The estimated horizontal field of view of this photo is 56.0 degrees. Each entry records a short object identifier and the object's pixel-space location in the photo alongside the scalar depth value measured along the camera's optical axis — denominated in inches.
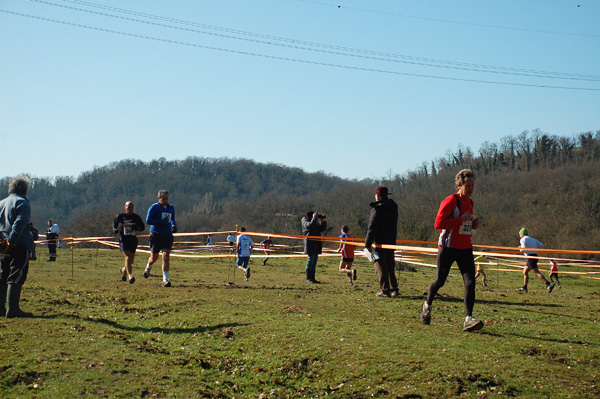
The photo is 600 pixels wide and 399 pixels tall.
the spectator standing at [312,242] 611.2
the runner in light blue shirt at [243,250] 637.9
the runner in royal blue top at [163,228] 497.4
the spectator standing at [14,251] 328.5
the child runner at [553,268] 714.0
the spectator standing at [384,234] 434.9
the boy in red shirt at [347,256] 618.0
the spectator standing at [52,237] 1013.3
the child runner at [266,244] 1368.6
